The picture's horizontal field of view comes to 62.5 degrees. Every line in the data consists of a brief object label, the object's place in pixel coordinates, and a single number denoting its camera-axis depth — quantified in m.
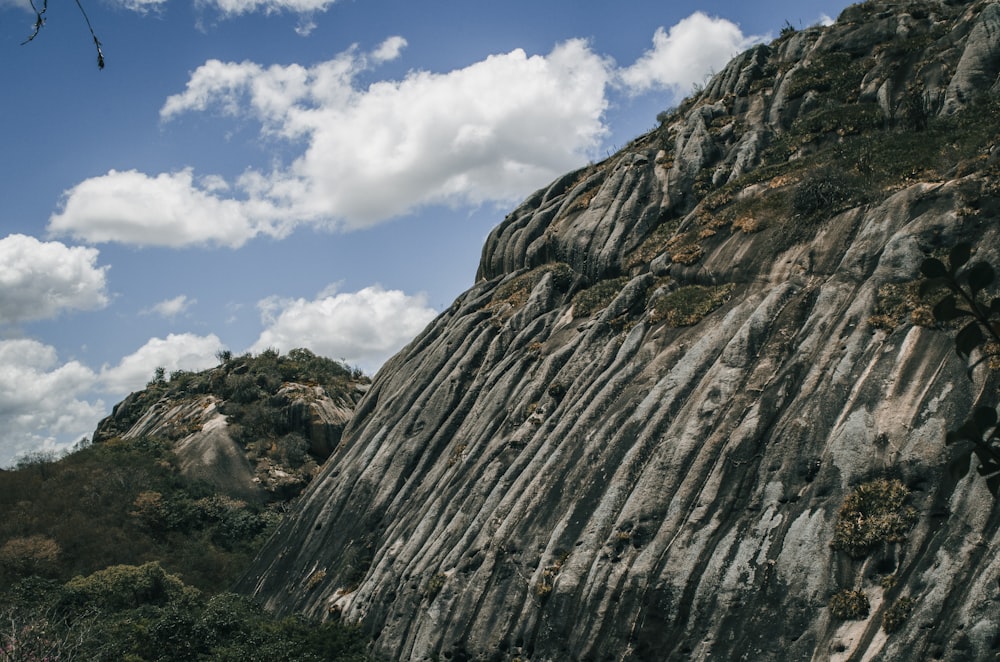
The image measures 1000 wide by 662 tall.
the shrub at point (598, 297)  46.31
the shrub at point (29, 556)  54.25
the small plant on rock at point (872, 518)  23.70
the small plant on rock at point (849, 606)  22.88
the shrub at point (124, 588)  48.22
